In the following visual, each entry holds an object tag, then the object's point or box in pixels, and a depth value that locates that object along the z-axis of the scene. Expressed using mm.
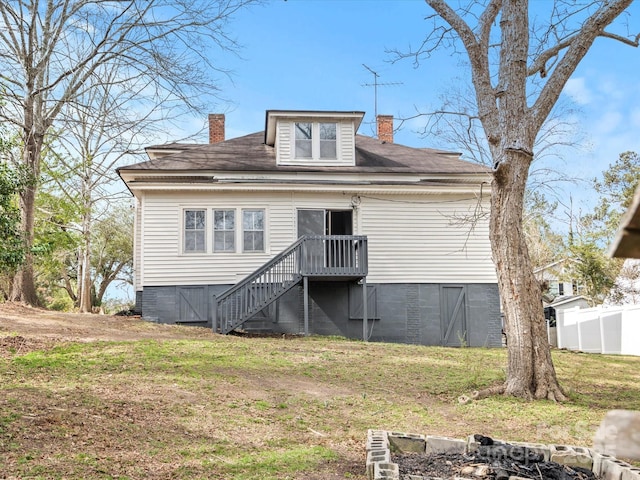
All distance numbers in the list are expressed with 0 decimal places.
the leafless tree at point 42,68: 18359
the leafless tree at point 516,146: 9586
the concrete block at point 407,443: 5949
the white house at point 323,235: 19406
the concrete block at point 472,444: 5656
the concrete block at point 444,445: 5780
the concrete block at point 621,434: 1883
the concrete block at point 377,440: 5645
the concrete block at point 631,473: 4645
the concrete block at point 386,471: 4705
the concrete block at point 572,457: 5387
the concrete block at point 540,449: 5484
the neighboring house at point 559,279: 32625
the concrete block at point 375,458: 5166
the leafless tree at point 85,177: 25906
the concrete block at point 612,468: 4934
